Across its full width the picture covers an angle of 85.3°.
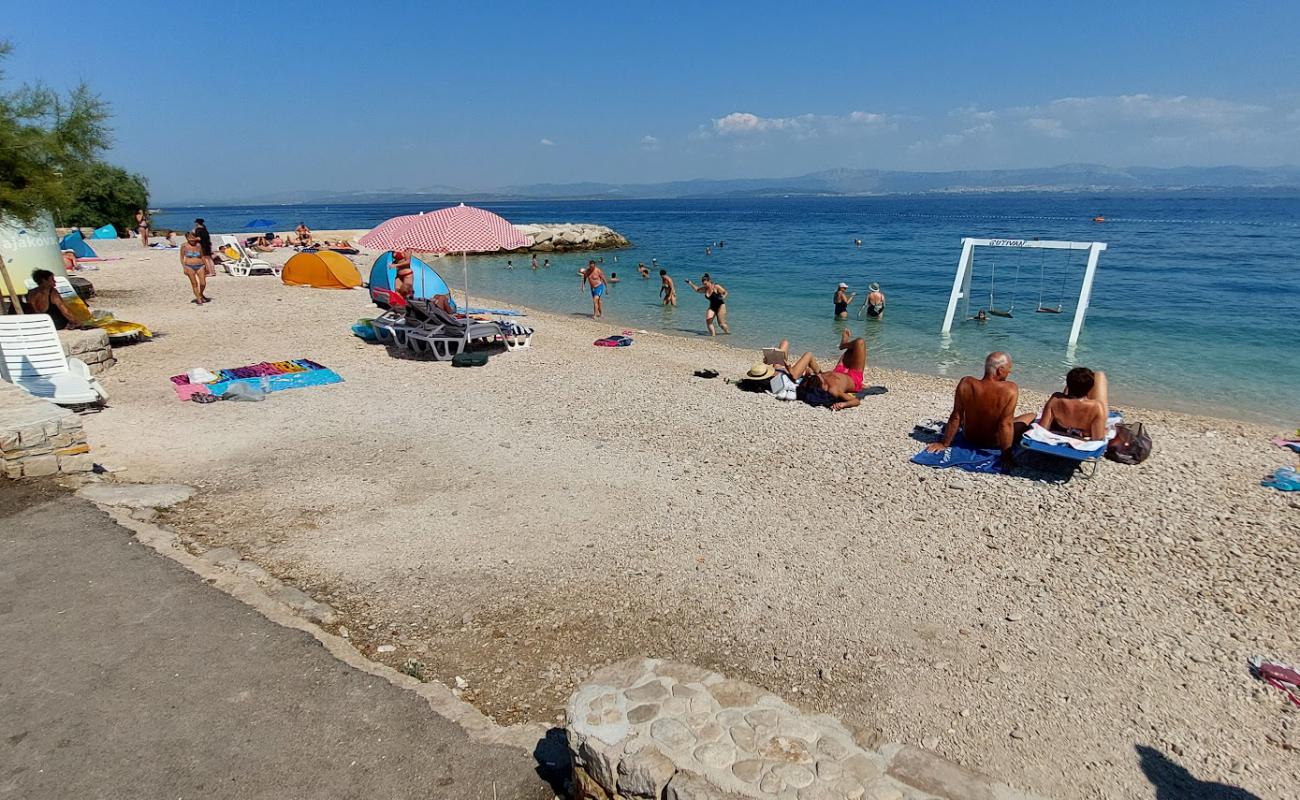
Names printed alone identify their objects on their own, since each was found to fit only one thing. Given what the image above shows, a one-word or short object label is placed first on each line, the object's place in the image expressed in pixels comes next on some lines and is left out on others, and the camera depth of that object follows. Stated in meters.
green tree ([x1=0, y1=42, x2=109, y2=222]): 8.99
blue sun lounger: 6.61
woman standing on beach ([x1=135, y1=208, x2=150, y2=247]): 32.59
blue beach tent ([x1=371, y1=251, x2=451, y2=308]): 15.67
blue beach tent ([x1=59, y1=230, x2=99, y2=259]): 23.45
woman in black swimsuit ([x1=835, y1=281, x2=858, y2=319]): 18.94
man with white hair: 7.09
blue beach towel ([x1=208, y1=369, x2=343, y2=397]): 9.59
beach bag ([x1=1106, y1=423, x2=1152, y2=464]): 7.21
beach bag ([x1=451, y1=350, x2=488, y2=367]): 11.44
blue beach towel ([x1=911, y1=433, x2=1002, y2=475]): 7.06
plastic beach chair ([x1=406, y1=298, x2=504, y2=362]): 11.80
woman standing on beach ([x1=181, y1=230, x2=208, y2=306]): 16.08
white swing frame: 15.45
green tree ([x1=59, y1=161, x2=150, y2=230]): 40.88
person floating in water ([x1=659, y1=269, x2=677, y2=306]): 21.16
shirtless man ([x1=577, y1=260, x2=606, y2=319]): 19.66
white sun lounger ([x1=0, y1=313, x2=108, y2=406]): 8.53
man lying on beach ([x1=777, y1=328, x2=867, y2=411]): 9.46
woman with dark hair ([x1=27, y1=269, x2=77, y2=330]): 10.72
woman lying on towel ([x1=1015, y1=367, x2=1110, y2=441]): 6.95
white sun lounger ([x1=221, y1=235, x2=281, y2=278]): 22.48
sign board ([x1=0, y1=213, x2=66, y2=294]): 13.30
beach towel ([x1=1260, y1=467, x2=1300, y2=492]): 6.63
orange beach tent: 20.39
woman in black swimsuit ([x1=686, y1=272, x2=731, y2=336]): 16.86
